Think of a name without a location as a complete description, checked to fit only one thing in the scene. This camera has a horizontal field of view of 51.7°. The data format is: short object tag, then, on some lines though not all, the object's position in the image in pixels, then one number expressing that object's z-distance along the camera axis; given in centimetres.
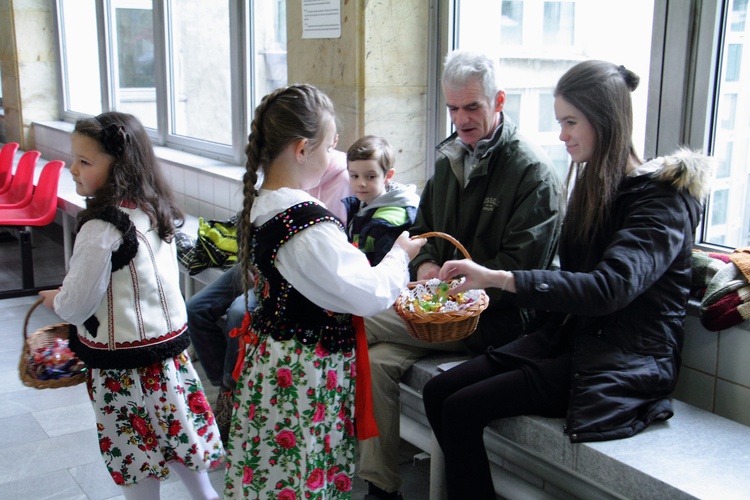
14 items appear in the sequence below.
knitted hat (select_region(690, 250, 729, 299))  242
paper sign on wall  379
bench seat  193
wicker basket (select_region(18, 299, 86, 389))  253
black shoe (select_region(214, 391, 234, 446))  336
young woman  206
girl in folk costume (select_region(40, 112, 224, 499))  239
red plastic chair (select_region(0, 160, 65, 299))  561
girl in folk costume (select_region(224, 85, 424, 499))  195
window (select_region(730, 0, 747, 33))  252
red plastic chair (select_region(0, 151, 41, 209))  607
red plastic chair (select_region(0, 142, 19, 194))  646
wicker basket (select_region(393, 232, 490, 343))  229
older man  261
